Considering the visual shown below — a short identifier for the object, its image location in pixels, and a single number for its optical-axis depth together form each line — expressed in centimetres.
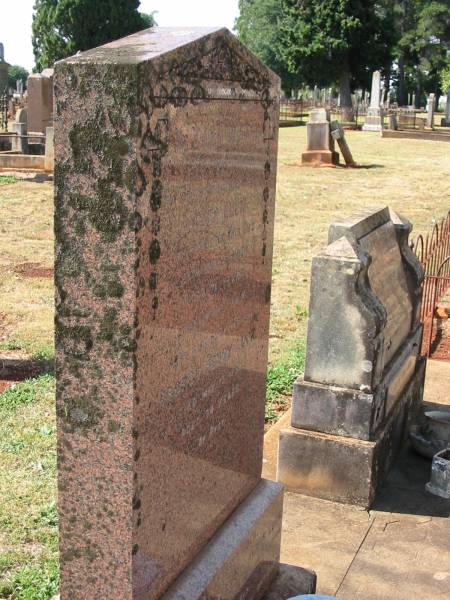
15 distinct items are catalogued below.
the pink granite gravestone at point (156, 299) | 226
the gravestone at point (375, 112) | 3997
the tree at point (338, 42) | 4434
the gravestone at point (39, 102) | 2441
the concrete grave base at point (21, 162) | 2048
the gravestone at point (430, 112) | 4059
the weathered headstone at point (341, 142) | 2158
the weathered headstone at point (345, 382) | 454
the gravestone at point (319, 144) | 2234
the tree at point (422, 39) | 6162
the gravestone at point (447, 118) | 4672
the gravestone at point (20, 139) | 2244
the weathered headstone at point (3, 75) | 3458
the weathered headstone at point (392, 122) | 3862
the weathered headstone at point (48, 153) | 1895
